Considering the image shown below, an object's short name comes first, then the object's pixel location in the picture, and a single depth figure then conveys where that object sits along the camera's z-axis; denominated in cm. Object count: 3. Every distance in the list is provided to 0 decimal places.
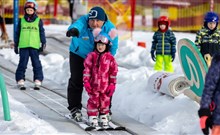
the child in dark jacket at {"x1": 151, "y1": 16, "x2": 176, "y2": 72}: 2222
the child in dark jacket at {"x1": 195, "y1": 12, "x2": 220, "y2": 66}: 1835
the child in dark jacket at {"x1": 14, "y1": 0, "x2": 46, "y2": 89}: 1907
